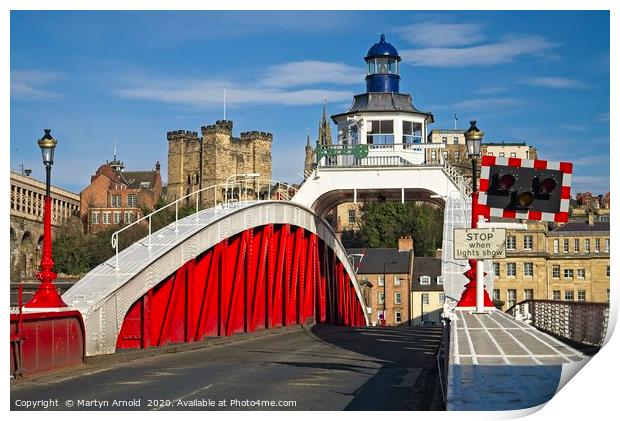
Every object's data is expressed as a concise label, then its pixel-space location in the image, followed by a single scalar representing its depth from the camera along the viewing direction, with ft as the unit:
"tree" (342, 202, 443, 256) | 499.51
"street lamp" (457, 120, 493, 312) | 100.37
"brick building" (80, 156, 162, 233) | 536.01
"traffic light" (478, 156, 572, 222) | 67.92
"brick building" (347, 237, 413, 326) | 420.77
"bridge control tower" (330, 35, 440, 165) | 171.12
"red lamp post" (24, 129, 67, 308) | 80.89
